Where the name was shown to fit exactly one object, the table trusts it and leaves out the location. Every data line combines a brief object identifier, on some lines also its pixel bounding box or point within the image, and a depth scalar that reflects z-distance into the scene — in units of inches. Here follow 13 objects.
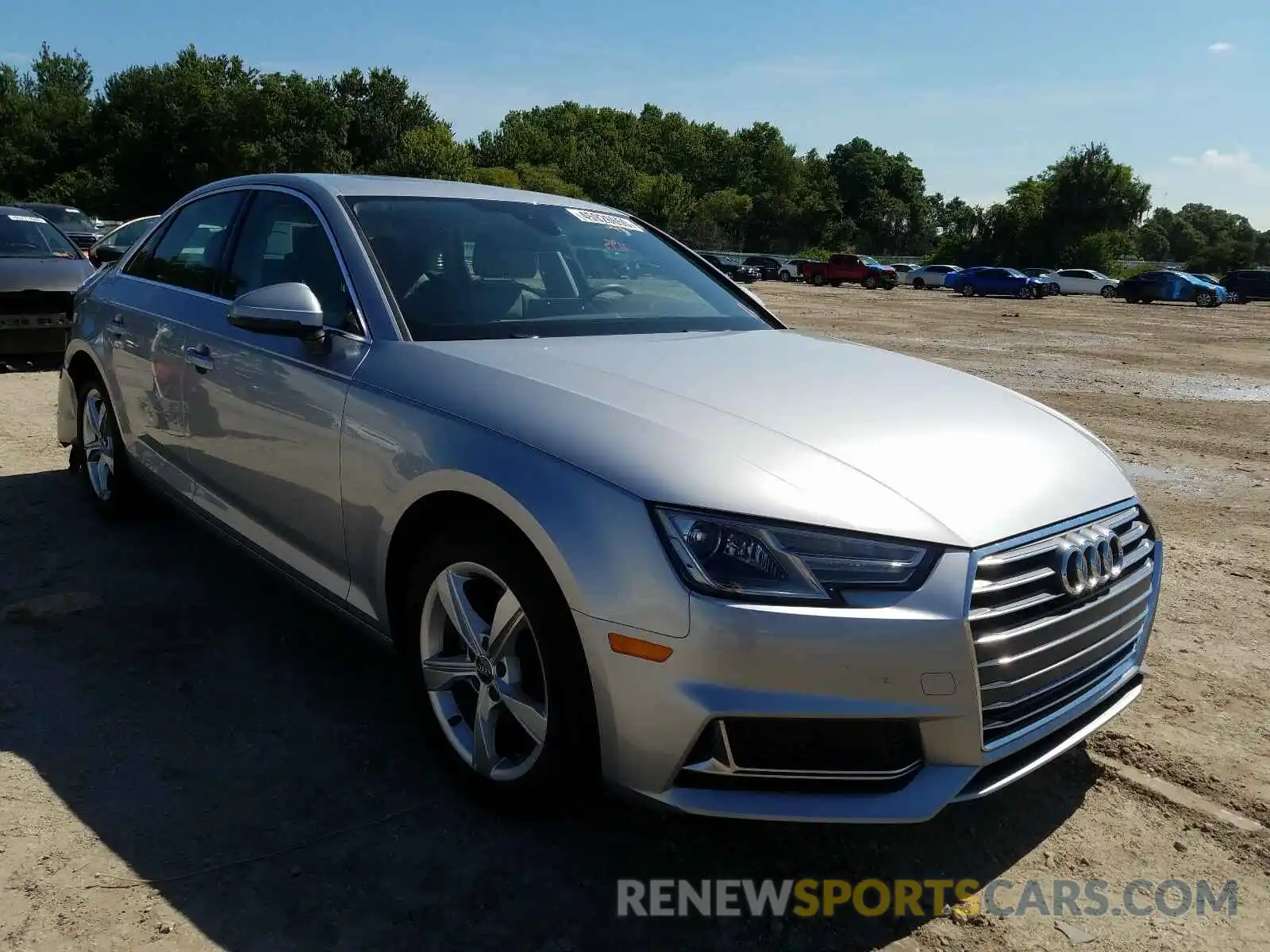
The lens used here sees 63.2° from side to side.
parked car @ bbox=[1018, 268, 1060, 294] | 1889.8
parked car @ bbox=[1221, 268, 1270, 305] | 1700.3
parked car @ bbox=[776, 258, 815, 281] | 2152.1
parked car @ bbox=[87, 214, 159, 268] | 285.8
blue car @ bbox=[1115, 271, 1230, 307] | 1604.3
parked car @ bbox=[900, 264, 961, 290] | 2114.9
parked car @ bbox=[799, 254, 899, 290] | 1989.4
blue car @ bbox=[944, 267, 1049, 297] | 1733.5
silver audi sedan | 83.5
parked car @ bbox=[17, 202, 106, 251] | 817.5
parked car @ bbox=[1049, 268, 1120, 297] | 1913.1
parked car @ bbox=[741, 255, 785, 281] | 2172.7
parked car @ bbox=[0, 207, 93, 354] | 370.6
